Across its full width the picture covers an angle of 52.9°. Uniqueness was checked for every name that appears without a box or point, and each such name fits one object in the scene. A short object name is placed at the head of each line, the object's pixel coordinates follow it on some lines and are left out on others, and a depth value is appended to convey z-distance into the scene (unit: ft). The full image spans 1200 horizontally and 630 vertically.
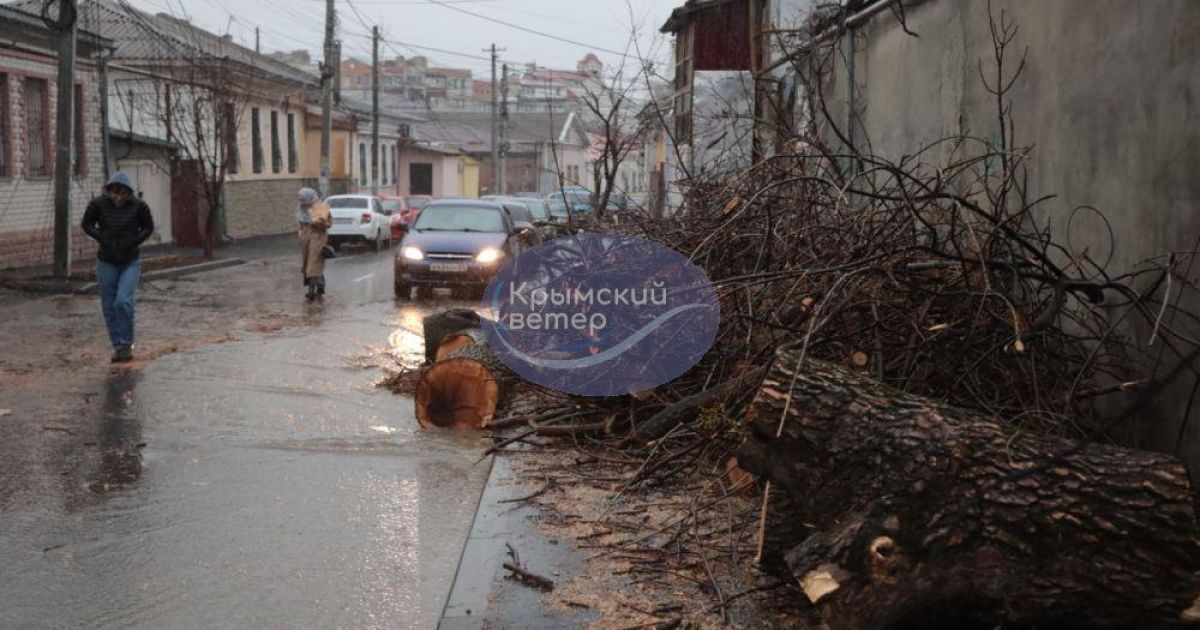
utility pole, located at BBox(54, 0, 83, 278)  62.44
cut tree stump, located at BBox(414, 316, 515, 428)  27.94
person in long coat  57.41
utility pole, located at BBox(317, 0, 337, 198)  125.29
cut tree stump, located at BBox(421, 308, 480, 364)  34.87
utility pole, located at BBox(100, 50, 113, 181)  85.87
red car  132.05
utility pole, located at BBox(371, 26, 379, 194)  161.39
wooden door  107.65
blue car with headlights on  60.18
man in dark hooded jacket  37.35
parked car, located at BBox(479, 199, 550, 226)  109.40
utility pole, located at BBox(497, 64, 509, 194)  221.37
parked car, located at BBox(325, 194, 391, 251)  114.73
